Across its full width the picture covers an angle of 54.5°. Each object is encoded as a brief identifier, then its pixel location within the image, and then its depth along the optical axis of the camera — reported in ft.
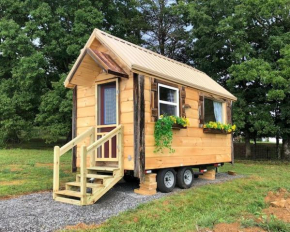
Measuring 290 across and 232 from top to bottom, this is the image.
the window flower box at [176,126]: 22.78
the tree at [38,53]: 56.59
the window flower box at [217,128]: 27.99
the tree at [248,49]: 48.06
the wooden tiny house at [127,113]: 20.40
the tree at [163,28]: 74.49
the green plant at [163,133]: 21.65
